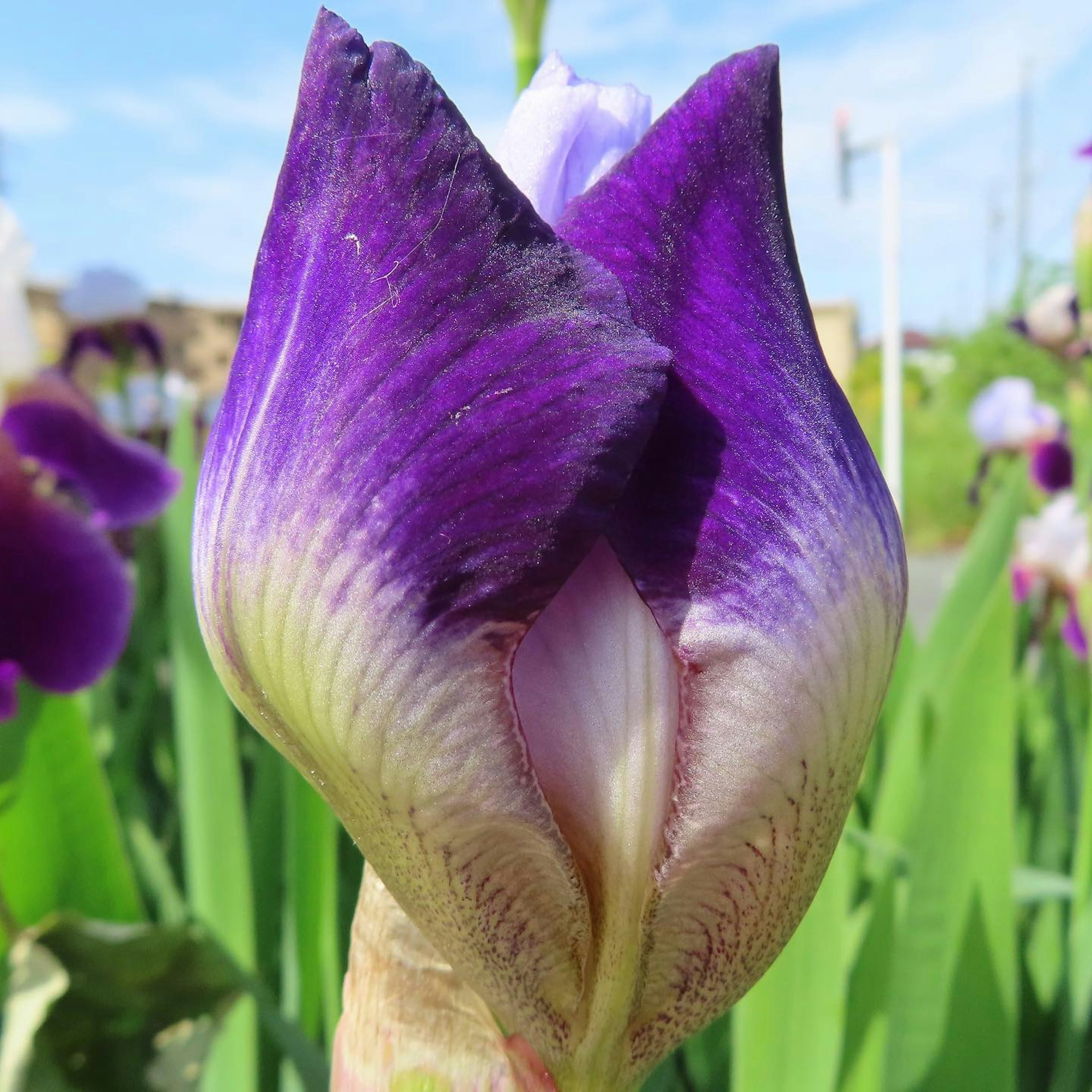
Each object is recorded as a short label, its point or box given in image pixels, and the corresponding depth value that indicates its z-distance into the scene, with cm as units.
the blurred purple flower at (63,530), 18
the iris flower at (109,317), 159
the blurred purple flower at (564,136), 8
